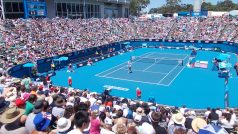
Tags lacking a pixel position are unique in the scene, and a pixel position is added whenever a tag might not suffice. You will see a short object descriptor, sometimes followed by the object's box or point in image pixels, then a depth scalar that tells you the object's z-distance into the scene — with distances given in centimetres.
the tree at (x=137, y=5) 8517
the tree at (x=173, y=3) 9528
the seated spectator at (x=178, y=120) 559
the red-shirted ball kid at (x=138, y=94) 1519
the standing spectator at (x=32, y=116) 446
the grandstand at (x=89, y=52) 463
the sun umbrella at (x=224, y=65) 2058
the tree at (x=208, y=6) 10340
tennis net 2753
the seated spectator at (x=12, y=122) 424
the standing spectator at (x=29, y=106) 518
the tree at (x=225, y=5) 9973
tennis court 2083
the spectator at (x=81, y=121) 401
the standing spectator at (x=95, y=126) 458
